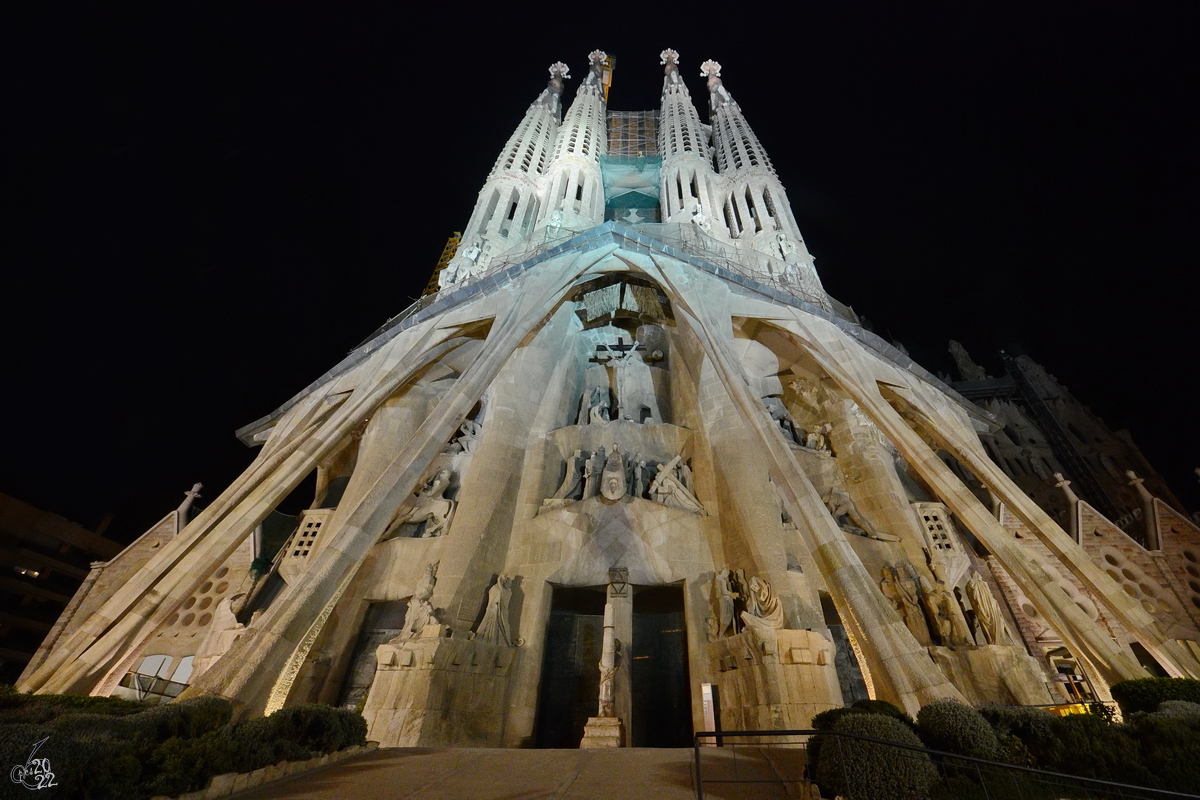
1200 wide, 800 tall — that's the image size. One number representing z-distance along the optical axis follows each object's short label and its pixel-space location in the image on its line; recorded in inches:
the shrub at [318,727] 212.7
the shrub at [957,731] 163.2
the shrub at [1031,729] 163.9
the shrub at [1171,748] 141.0
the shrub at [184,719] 169.3
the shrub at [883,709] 195.8
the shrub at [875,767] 150.0
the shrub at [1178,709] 168.4
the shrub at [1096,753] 148.4
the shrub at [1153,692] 207.6
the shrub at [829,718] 185.5
